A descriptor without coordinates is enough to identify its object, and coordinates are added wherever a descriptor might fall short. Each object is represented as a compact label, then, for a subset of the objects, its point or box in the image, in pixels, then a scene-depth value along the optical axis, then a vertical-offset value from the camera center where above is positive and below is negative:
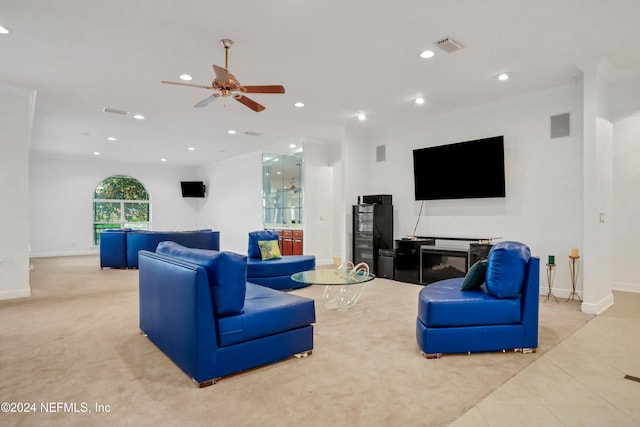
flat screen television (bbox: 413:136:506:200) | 5.64 +0.64
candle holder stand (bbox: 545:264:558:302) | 5.01 -0.98
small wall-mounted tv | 12.77 +0.77
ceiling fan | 3.41 +1.22
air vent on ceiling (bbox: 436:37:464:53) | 3.71 +1.72
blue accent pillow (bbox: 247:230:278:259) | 5.83 -0.51
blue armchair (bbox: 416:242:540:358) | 2.95 -0.87
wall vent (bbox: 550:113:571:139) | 5.05 +1.17
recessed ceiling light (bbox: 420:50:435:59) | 3.98 +1.73
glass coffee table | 3.90 -0.78
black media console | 5.61 -0.80
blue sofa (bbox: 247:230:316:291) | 5.34 -0.91
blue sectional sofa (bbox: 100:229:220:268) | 7.72 -0.72
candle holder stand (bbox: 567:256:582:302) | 4.88 -0.90
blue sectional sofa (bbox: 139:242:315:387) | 2.40 -0.79
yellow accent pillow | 5.70 -0.63
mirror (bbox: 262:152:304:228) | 8.96 +0.53
